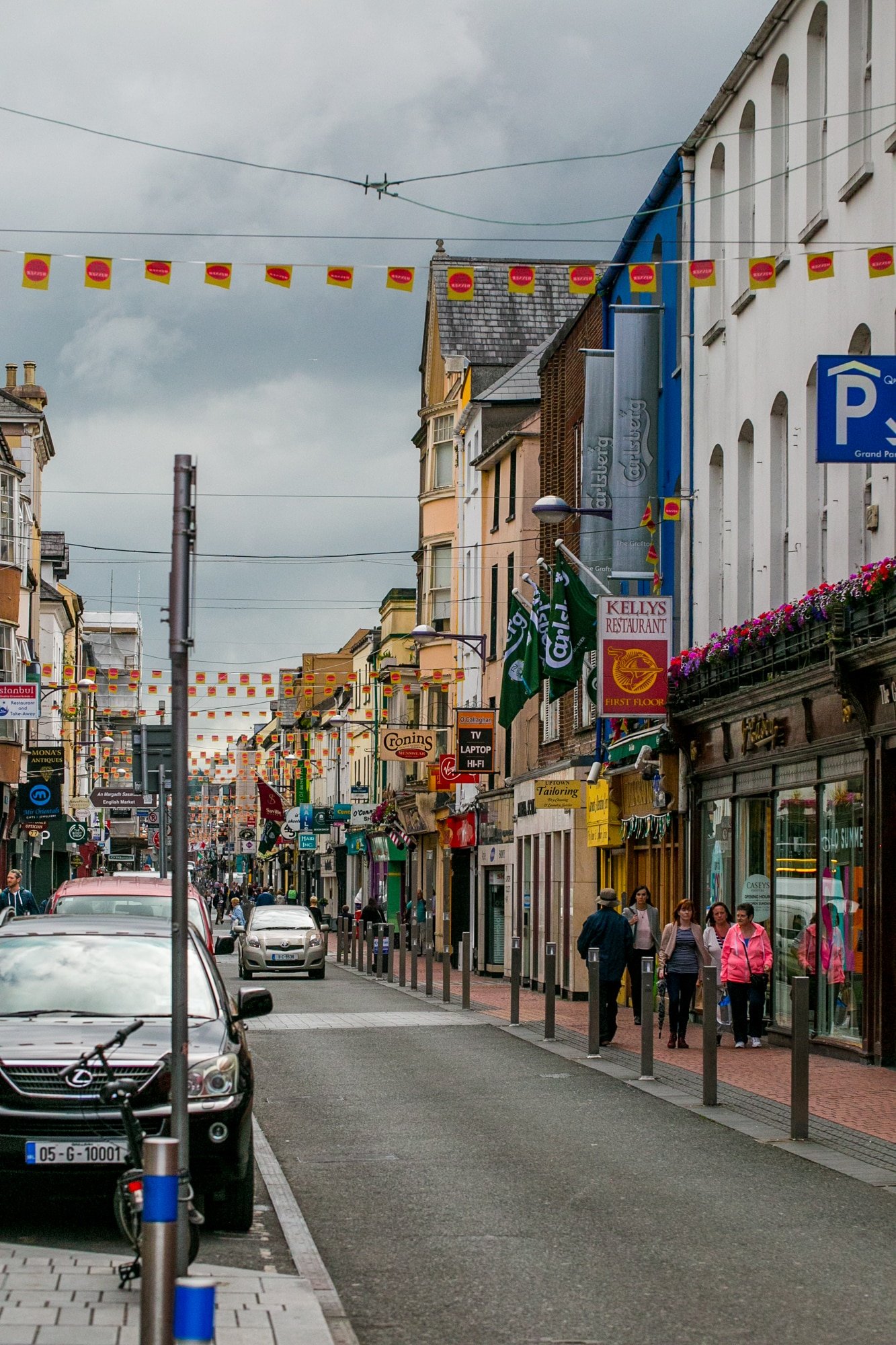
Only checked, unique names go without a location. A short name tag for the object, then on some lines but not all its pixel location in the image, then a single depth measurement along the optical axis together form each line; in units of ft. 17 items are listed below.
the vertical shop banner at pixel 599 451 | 98.02
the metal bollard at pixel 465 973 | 89.50
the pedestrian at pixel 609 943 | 72.02
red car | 64.39
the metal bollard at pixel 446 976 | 94.22
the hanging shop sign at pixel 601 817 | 102.53
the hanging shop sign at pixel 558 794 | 103.71
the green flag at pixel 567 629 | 96.37
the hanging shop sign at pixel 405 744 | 168.45
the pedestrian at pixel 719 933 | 75.20
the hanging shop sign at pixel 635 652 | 86.58
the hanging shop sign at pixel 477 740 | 142.20
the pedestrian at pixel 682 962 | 72.08
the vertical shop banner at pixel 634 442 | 94.22
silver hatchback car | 126.93
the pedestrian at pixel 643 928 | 80.79
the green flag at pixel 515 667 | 107.24
